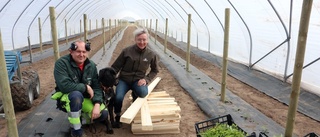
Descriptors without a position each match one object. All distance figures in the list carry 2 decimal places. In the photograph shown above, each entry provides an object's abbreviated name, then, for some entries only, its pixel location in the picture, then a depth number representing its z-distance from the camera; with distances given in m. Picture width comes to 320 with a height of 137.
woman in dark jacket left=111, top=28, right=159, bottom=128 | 3.74
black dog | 3.36
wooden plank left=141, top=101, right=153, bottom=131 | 3.02
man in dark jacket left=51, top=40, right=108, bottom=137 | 3.05
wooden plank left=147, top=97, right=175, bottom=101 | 4.26
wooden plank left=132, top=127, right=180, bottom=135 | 3.64
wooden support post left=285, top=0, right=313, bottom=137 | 2.30
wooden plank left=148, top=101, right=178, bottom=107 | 3.99
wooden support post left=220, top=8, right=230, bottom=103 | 4.72
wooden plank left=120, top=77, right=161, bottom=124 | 3.07
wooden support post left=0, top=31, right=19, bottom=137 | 2.38
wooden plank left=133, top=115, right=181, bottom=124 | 3.62
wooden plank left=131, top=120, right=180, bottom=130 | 3.60
